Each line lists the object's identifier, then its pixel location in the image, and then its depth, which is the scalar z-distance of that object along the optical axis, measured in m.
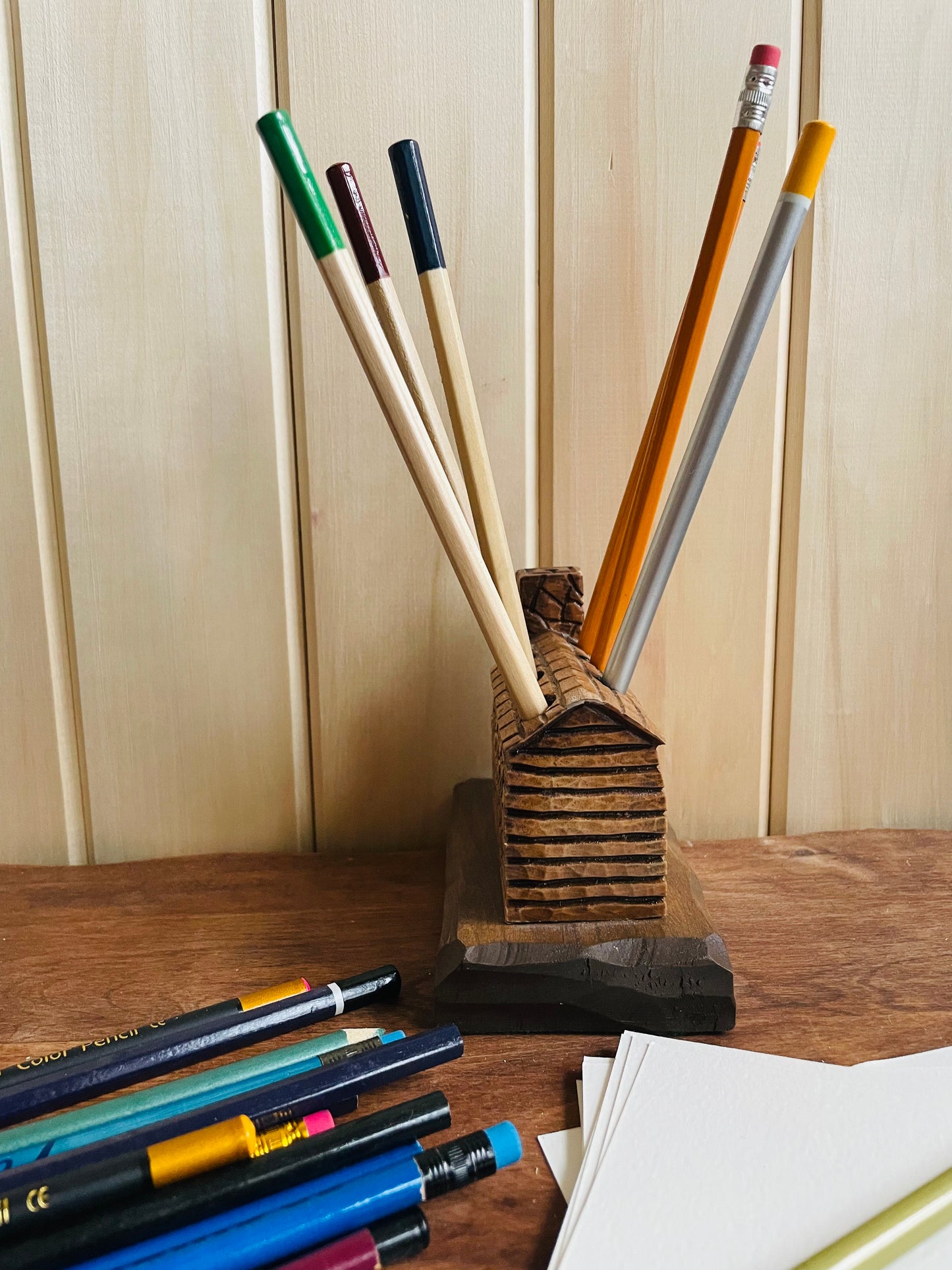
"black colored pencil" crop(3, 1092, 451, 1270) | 0.24
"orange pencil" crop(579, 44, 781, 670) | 0.36
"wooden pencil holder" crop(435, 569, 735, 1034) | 0.36
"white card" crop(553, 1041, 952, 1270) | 0.26
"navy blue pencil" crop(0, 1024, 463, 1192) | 0.27
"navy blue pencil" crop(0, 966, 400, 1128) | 0.31
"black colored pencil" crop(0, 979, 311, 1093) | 0.32
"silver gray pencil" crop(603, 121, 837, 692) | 0.36
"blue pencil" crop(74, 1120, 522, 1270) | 0.24
